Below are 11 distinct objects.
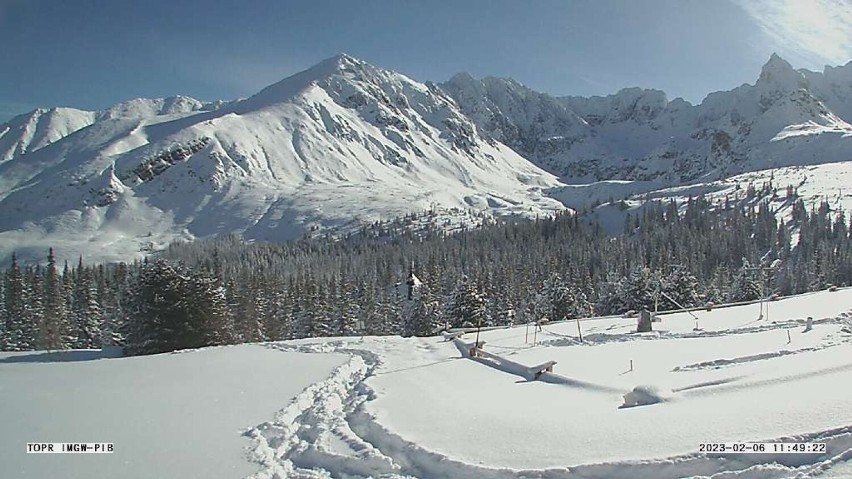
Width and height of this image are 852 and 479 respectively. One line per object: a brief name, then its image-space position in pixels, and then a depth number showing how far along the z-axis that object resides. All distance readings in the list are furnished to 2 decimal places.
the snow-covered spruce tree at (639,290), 56.97
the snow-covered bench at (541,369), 19.62
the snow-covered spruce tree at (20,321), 60.56
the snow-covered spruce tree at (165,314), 40.25
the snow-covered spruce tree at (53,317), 53.27
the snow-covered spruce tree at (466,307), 56.25
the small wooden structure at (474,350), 25.91
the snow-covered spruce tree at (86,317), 67.06
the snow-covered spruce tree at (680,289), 57.81
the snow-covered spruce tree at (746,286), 65.50
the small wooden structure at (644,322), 28.57
